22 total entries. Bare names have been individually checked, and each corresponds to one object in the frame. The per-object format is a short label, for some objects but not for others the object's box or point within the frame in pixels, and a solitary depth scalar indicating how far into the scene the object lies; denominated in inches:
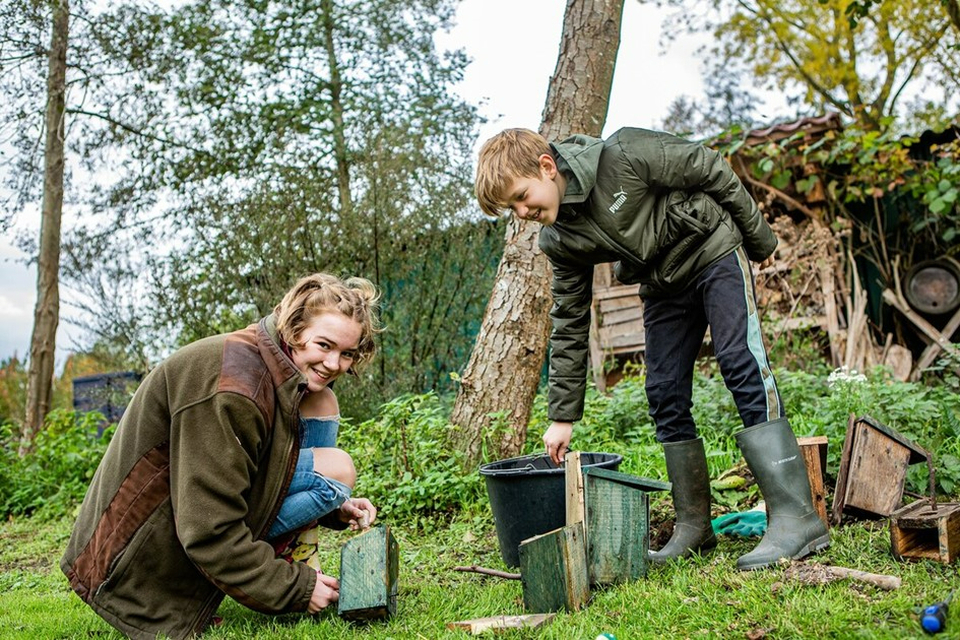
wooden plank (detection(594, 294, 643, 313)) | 350.3
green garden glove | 121.2
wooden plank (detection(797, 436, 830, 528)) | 117.1
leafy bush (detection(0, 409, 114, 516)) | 234.7
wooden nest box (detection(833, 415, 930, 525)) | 117.8
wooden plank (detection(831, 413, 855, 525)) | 119.9
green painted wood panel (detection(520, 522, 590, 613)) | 92.9
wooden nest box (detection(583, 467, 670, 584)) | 100.7
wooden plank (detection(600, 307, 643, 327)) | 348.5
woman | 88.0
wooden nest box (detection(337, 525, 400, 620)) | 93.0
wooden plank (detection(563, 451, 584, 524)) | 100.2
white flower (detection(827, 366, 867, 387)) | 174.2
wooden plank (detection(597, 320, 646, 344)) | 345.7
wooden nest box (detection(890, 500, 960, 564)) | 92.0
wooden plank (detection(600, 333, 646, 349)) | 344.2
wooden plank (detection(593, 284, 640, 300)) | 350.1
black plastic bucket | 114.2
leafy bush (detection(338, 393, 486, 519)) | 162.2
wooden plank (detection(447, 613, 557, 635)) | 86.7
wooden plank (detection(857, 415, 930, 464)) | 121.6
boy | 102.8
